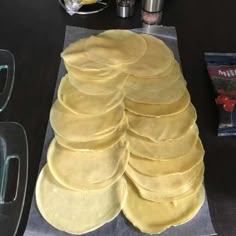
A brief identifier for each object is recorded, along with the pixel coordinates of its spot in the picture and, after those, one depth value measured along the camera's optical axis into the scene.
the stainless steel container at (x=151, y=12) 0.90
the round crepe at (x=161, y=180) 0.62
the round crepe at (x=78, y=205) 0.60
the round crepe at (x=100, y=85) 0.73
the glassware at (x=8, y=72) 0.78
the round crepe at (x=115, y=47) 0.79
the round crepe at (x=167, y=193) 0.61
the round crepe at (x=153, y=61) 0.77
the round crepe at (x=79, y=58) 0.78
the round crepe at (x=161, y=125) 0.67
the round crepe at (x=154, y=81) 0.74
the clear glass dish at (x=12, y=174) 0.62
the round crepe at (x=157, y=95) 0.71
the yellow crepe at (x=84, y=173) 0.63
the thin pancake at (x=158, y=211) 0.60
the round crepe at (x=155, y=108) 0.70
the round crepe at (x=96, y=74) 0.76
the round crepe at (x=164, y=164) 0.63
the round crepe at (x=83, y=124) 0.67
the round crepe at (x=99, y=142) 0.66
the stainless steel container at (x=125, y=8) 0.95
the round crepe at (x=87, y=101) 0.70
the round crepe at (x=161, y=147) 0.65
